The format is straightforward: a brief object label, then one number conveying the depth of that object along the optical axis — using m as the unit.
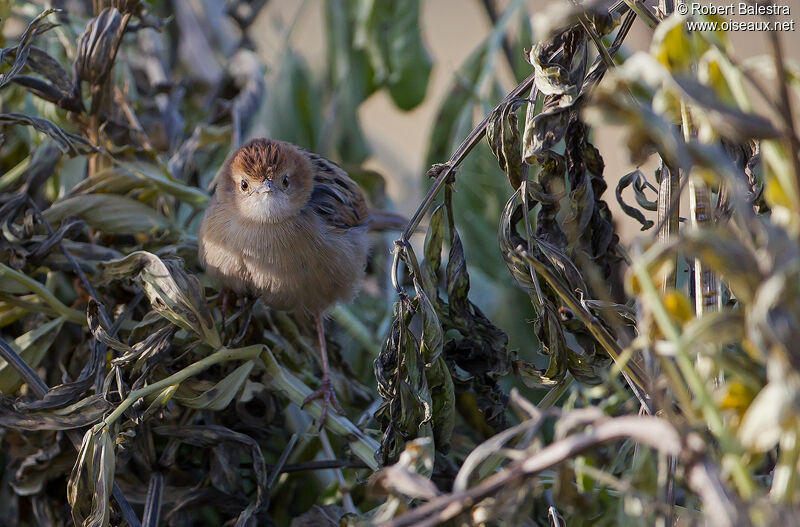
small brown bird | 5.10
